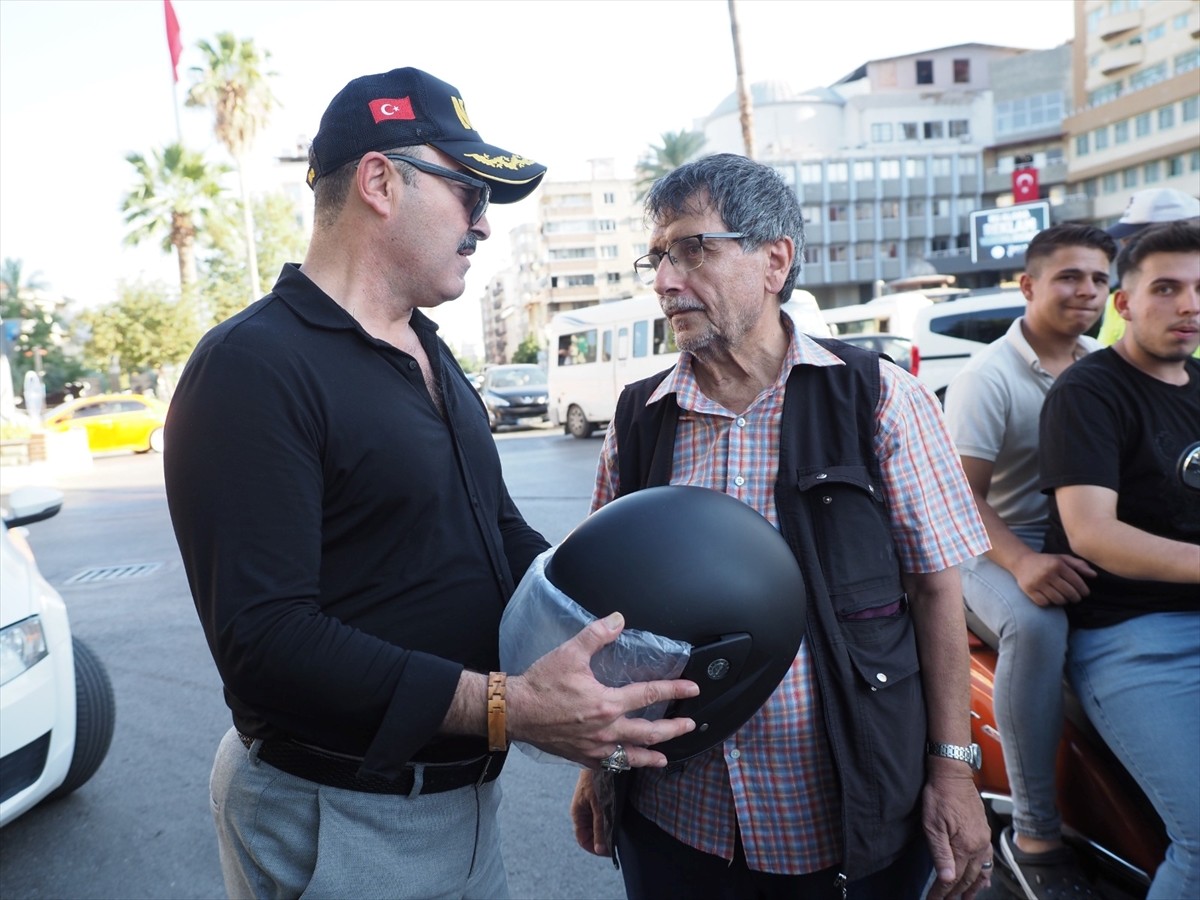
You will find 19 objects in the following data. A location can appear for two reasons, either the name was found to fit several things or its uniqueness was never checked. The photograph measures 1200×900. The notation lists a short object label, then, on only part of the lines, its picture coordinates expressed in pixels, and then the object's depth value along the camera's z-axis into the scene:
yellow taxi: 25.48
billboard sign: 39.78
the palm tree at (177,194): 35.38
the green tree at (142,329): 36.50
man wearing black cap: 1.48
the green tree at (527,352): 78.19
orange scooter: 2.38
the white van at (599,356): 18.67
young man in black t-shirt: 2.23
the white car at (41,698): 3.37
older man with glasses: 1.86
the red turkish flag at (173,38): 33.06
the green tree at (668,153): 65.38
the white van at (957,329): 13.26
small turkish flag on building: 45.62
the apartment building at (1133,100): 53.34
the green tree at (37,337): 70.69
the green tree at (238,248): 42.27
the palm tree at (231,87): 35.25
